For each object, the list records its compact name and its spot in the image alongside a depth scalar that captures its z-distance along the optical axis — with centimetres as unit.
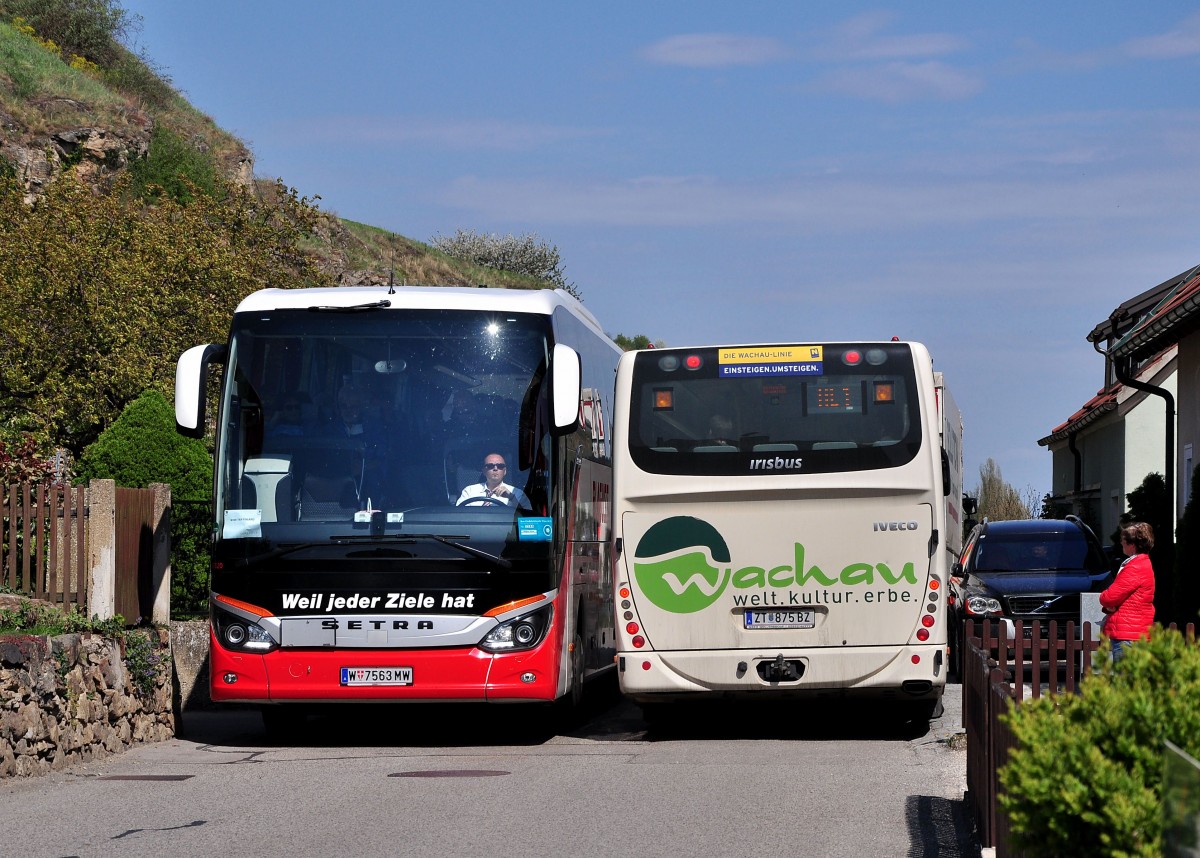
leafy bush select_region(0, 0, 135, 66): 6969
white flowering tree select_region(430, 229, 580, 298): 10231
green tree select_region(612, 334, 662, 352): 10042
